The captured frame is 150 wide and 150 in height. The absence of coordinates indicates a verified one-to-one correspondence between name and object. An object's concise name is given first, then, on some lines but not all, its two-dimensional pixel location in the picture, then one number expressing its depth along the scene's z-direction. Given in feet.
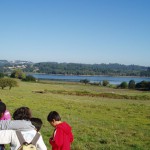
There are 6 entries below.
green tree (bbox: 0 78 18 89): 153.21
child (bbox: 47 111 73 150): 15.76
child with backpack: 11.72
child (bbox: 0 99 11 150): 12.44
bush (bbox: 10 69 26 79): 296.28
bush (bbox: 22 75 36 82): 276.35
